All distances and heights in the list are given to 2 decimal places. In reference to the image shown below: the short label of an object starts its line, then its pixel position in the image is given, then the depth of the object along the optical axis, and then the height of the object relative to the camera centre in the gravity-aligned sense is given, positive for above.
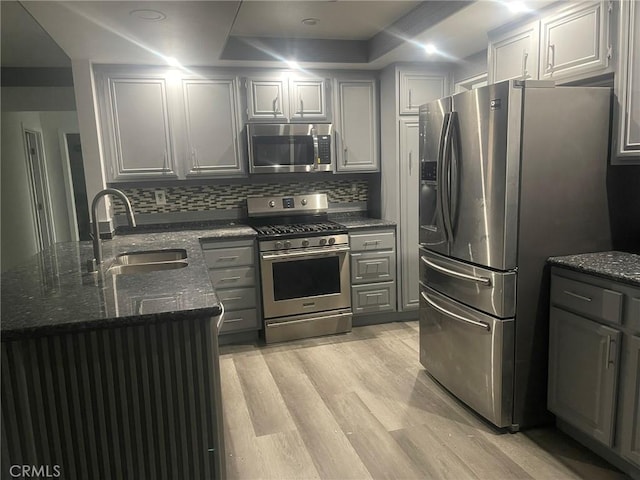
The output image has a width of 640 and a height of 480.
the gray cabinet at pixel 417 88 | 3.76 +0.66
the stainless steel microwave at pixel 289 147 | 3.71 +0.21
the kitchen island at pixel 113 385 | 1.42 -0.67
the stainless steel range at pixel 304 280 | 3.58 -0.87
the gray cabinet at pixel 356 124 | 3.94 +0.39
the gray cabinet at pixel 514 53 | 2.58 +0.66
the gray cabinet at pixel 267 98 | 3.71 +0.62
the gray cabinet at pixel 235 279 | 3.50 -0.82
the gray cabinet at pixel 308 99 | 3.81 +0.61
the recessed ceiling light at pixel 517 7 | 2.44 +0.85
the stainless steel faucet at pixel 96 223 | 2.16 -0.21
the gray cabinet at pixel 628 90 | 2.04 +0.32
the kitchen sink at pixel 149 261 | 2.61 -0.49
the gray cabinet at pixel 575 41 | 2.18 +0.61
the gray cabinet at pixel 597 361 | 1.85 -0.89
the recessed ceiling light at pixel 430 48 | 3.23 +0.86
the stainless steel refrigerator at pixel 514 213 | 2.16 -0.25
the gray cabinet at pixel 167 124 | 3.46 +0.41
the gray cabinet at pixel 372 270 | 3.86 -0.87
